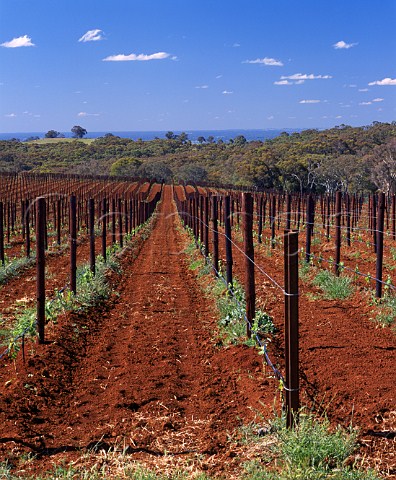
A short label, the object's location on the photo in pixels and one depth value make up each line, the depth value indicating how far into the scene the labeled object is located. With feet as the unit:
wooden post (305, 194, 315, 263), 42.16
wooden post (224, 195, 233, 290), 31.30
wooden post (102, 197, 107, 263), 48.72
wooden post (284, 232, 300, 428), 13.85
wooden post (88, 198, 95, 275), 40.45
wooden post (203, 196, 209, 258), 49.64
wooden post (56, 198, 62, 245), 65.81
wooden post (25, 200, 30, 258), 54.32
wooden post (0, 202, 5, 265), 47.66
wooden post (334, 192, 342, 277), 37.55
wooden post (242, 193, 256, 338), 22.76
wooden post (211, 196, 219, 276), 39.14
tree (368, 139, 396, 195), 183.62
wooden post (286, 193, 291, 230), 61.70
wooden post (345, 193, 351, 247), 52.06
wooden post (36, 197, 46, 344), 23.44
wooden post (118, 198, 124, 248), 65.80
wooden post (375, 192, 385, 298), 30.07
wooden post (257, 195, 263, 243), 64.30
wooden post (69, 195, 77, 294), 32.63
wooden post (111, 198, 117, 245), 67.76
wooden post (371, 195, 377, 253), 64.52
